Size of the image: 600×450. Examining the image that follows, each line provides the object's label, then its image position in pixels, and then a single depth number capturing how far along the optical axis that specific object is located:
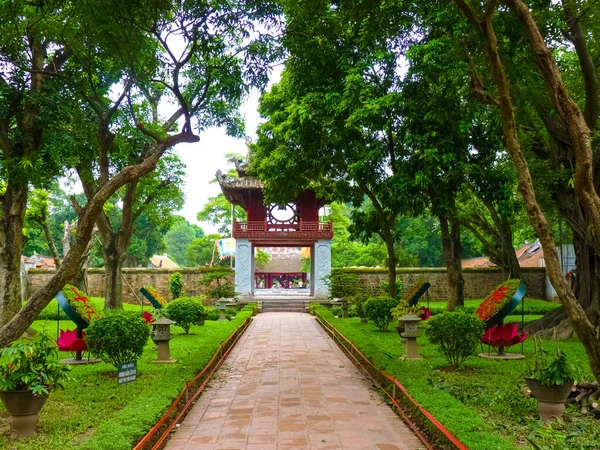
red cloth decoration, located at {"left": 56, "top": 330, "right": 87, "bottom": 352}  8.39
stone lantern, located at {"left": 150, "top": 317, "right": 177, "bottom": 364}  8.52
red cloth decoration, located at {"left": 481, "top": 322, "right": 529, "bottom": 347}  8.55
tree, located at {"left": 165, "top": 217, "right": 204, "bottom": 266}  59.28
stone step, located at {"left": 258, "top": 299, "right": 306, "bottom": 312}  22.39
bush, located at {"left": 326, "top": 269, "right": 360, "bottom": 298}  20.08
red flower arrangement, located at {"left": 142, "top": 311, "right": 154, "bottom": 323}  12.00
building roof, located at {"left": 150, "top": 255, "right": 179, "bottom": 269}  44.09
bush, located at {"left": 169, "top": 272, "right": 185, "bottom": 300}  21.59
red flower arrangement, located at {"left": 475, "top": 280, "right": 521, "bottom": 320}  8.09
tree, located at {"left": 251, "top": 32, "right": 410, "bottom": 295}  11.29
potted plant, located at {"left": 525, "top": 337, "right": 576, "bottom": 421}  4.87
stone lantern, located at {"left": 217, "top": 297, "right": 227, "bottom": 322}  17.25
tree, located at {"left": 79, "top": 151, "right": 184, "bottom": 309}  13.31
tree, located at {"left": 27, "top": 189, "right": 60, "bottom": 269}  18.23
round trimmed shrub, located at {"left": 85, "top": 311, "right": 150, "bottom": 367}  7.14
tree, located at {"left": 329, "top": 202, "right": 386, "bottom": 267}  31.53
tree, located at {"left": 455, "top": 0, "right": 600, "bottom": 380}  4.11
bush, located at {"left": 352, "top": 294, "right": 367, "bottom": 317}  15.41
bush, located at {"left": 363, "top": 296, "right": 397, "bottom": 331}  12.57
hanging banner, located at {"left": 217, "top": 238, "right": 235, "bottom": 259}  27.42
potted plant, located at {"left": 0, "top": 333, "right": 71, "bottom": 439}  4.48
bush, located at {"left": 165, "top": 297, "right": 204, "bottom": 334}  12.59
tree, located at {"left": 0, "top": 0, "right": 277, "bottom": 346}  7.38
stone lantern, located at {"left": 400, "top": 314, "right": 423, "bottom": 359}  8.43
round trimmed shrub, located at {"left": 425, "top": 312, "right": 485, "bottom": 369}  7.23
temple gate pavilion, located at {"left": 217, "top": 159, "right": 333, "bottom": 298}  23.56
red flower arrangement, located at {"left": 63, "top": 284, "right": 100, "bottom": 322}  8.19
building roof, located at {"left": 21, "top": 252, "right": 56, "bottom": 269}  32.88
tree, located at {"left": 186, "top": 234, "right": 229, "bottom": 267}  31.83
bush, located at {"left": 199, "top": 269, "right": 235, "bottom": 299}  20.88
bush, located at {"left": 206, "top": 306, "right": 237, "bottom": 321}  17.73
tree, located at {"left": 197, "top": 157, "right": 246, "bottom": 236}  30.45
